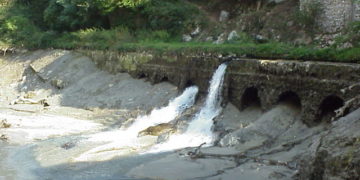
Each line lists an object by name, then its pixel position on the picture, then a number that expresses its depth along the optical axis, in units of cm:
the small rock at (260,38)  2431
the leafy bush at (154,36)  2977
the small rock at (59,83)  2910
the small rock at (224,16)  2947
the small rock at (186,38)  2902
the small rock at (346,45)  1711
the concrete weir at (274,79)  1505
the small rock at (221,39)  2631
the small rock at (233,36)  2545
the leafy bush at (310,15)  2289
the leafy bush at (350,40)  1716
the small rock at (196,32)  2930
